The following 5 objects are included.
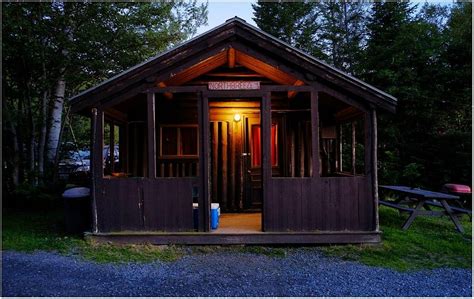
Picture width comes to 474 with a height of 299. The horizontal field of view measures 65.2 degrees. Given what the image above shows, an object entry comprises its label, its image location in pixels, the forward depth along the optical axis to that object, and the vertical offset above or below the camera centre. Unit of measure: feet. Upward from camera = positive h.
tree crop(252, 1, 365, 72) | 64.08 +23.68
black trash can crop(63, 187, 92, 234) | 22.41 -2.95
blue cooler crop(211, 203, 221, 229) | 21.87 -3.36
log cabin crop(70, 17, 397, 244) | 20.74 -1.14
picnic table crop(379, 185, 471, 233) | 24.23 -3.51
